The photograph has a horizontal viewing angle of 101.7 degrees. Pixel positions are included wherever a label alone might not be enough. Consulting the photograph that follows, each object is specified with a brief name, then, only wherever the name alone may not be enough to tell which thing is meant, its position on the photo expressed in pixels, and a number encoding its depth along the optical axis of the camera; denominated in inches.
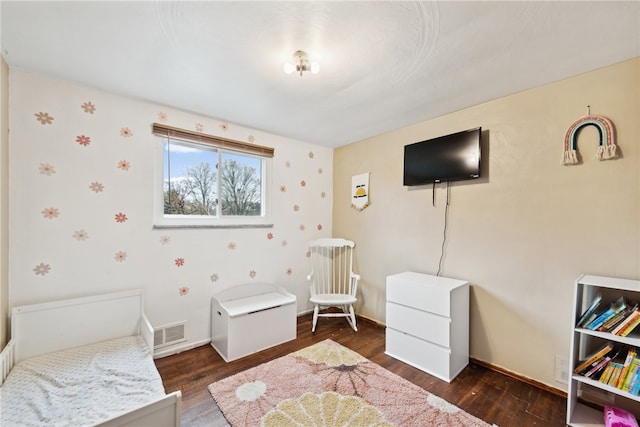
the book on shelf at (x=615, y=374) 57.9
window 94.9
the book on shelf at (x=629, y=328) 56.5
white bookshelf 59.2
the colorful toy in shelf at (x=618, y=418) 57.1
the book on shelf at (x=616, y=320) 58.6
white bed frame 67.6
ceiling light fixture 62.5
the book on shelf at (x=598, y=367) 60.8
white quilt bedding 49.0
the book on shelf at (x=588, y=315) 62.7
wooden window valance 91.8
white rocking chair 131.4
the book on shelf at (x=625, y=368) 57.0
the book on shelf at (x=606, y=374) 59.1
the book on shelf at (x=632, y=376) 55.9
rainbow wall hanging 65.1
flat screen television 88.0
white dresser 81.3
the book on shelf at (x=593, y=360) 62.0
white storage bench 91.5
